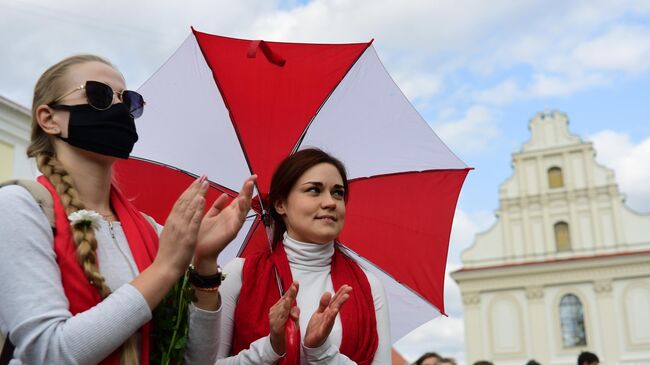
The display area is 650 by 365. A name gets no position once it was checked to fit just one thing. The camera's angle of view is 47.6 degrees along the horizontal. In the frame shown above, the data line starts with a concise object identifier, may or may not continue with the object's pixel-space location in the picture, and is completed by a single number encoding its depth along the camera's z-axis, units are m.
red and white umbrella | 3.37
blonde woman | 1.62
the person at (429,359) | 6.71
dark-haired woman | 2.38
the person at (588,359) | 7.24
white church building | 30.08
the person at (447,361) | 6.67
